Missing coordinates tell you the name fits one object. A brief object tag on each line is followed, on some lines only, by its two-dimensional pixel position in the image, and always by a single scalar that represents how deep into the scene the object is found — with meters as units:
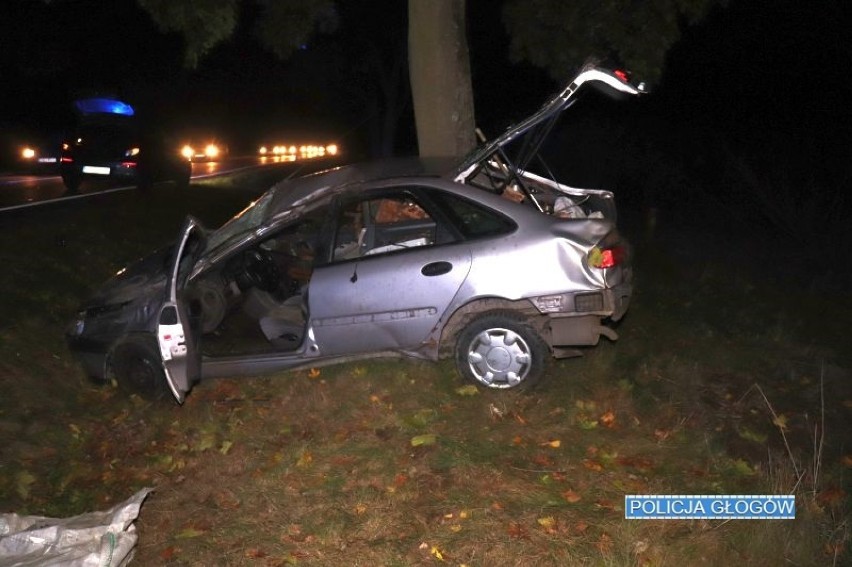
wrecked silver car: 5.68
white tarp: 3.95
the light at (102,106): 18.27
